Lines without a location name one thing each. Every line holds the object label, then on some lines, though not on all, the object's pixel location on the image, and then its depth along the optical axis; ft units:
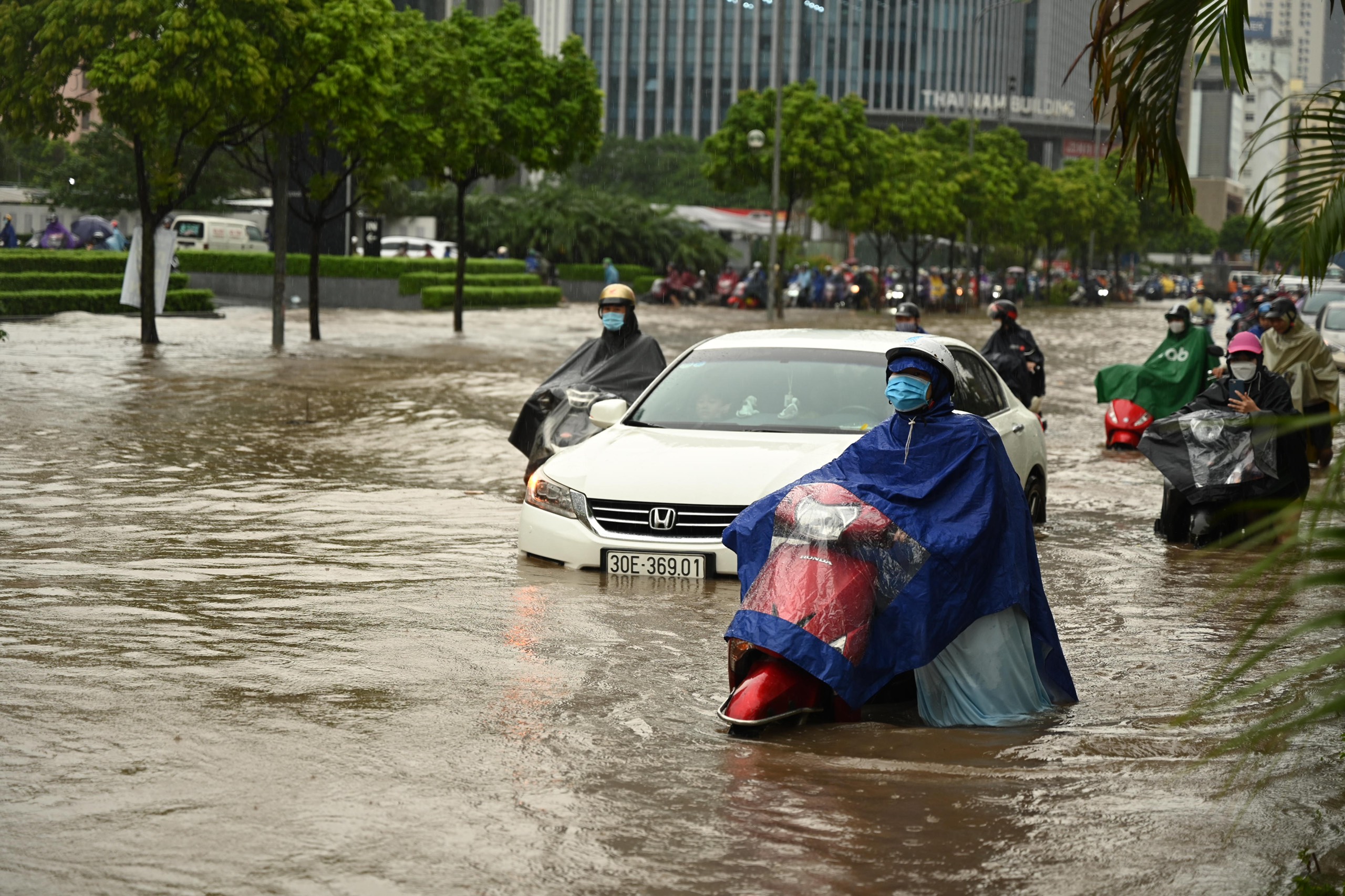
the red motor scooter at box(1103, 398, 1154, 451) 55.83
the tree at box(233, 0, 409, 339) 82.58
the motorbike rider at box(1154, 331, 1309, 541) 35.04
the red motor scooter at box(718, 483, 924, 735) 18.95
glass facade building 418.10
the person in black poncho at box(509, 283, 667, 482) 36.29
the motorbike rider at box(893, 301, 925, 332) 47.98
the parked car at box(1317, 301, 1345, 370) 88.07
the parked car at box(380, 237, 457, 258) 184.14
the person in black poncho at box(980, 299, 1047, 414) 50.90
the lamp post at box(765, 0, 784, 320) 140.87
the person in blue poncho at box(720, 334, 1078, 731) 19.03
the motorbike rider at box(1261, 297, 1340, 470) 47.50
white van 156.76
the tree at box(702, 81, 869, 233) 163.32
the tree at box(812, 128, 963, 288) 170.19
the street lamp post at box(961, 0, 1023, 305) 212.84
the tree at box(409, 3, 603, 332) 101.19
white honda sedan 27.37
